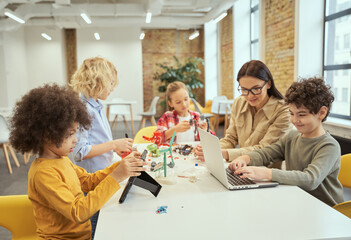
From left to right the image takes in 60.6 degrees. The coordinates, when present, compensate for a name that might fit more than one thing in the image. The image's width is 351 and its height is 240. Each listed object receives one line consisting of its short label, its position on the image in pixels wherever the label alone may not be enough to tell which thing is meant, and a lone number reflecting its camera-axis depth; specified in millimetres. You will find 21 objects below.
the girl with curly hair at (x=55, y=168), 1151
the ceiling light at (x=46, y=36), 10032
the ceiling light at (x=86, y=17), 7621
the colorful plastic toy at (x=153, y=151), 2031
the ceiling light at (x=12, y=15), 7043
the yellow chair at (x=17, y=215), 1439
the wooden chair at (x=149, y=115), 7794
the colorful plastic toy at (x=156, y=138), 2575
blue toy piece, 1128
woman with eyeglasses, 1969
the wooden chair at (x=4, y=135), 4492
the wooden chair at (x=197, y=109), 7500
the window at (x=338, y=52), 4766
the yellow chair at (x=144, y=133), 2845
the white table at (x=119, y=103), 8199
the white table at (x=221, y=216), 959
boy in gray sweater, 1398
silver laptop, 1351
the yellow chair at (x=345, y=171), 1723
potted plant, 10508
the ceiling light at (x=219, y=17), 7668
